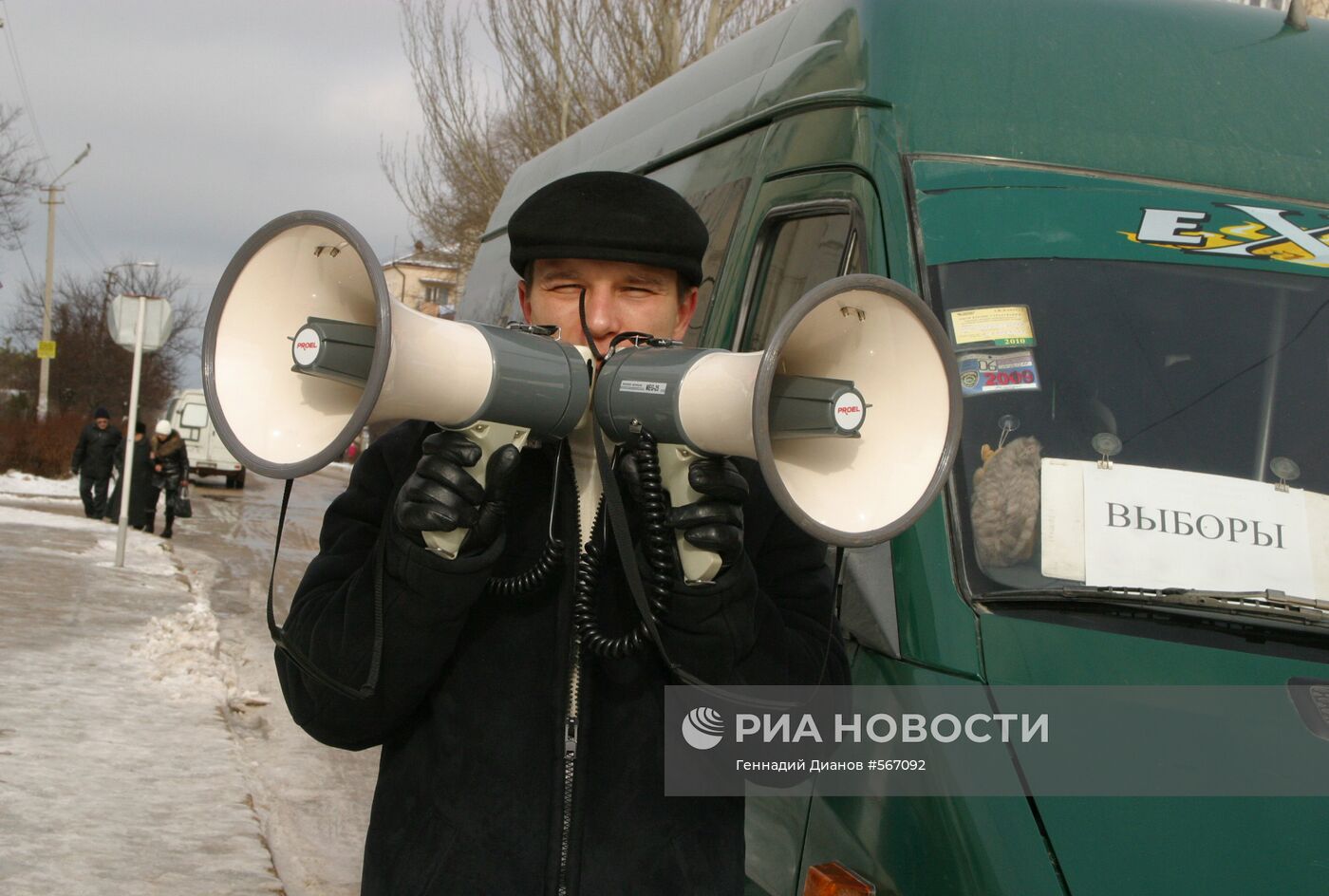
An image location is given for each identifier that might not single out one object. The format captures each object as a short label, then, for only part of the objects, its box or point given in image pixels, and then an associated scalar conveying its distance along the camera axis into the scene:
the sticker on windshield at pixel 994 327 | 2.56
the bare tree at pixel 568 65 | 18.80
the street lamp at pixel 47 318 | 28.75
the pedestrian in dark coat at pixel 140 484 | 17.64
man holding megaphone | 1.83
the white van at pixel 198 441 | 29.58
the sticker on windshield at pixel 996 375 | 2.51
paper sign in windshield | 2.34
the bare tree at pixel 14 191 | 22.66
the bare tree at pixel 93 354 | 43.56
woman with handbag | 17.28
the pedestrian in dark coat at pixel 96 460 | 18.25
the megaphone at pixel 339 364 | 1.69
